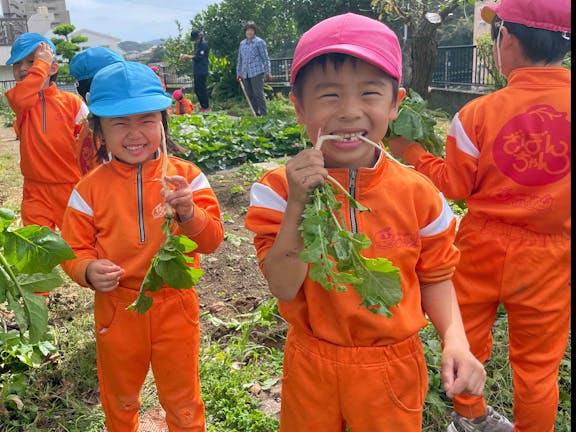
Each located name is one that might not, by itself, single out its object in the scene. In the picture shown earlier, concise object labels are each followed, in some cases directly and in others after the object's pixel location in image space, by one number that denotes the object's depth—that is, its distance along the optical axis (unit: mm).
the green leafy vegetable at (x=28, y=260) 1760
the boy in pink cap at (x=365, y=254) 1557
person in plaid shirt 13172
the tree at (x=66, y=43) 28281
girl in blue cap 2209
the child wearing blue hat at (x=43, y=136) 3717
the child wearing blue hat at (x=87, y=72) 3297
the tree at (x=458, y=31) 37275
